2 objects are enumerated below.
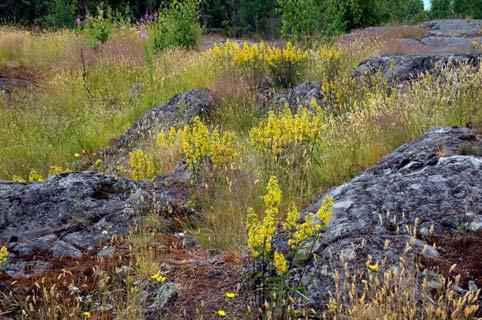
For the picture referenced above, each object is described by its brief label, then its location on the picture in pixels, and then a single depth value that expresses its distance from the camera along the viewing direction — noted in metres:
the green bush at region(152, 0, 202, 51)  14.40
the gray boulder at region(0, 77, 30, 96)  11.10
